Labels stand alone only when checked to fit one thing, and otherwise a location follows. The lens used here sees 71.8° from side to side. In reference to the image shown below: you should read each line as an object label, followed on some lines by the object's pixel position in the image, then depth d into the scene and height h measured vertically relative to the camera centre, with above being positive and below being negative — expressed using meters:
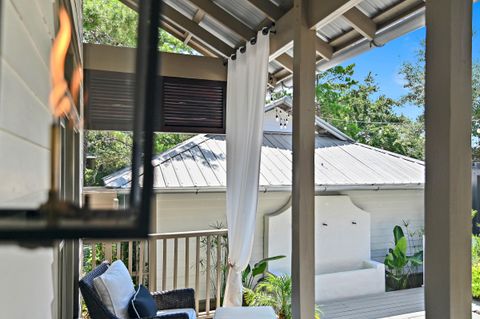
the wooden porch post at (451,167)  1.44 +0.02
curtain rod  3.26 +1.39
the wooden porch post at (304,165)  2.57 +0.05
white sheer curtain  3.44 +0.23
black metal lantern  0.37 -0.04
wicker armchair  2.60 -1.15
